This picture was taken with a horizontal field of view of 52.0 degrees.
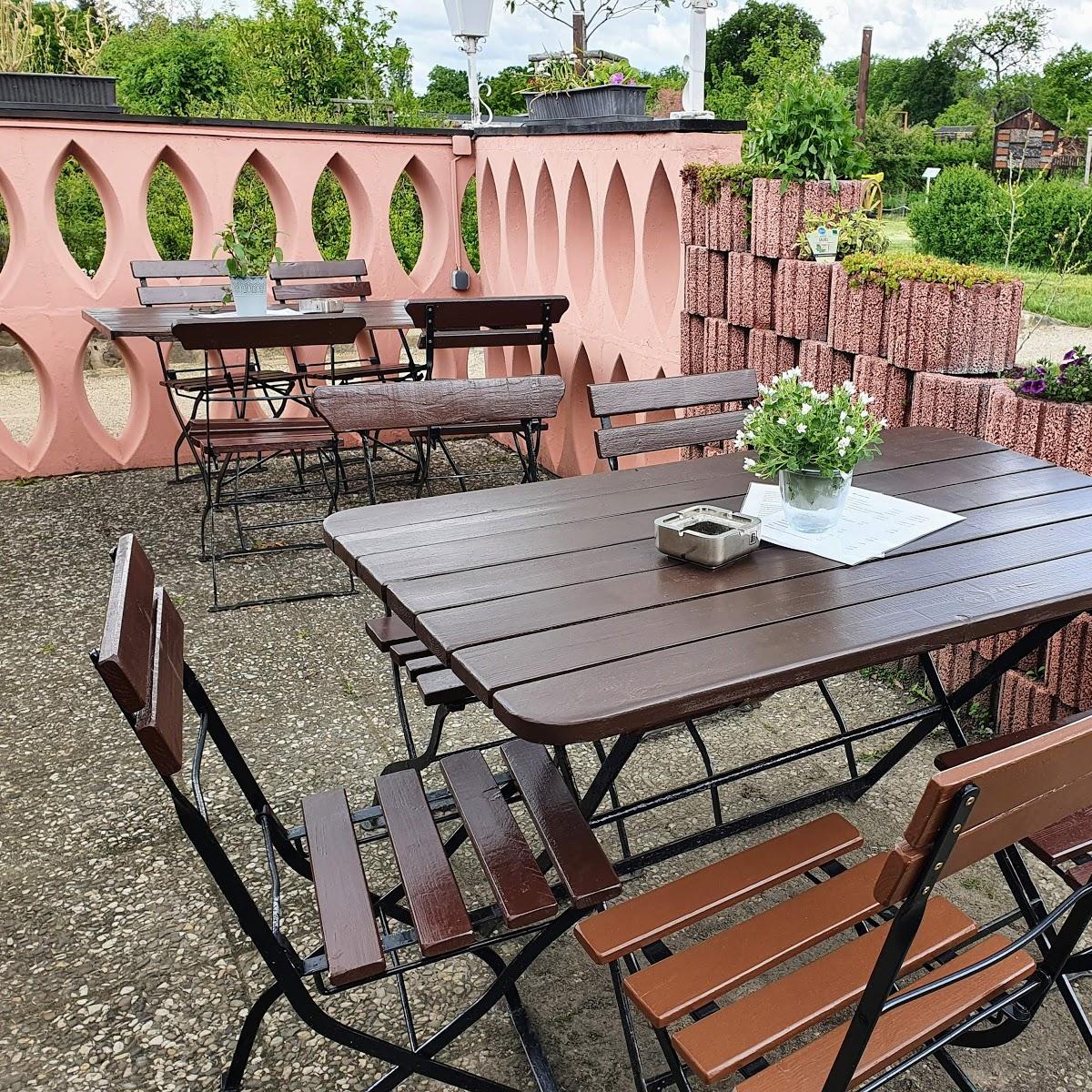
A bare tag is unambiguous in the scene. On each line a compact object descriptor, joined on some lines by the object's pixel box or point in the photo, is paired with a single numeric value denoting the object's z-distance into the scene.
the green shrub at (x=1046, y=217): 11.37
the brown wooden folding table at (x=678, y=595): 1.60
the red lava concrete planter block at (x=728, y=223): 4.15
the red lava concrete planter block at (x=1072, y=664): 2.83
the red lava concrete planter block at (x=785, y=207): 3.67
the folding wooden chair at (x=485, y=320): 4.93
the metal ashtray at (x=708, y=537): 2.00
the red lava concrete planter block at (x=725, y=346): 4.27
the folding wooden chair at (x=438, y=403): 3.19
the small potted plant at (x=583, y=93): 5.69
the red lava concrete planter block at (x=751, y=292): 4.02
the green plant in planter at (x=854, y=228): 3.63
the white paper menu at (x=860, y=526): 2.08
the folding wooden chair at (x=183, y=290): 5.71
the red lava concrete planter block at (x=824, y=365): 3.63
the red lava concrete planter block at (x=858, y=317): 3.38
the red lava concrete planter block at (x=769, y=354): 3.93
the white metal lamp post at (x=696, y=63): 4.96
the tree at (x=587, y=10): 7.11
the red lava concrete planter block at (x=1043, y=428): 2.74
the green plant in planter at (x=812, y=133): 3.73
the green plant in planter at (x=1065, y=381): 2.83
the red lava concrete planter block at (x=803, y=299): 3.68
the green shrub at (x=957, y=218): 12.87
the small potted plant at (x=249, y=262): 4.92
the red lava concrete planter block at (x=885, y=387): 3.36
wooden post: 23.97
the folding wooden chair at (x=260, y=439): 4.36
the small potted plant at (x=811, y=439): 2.01
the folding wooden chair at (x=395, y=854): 1.56
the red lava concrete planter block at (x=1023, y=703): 2.99
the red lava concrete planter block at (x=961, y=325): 3.12
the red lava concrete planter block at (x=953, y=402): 3.07
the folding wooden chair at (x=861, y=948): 1.24
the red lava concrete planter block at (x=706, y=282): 4.35
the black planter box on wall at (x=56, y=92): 5.94
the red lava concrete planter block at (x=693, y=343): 4.57
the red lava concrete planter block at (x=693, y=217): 4.43
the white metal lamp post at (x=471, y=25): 6.81
